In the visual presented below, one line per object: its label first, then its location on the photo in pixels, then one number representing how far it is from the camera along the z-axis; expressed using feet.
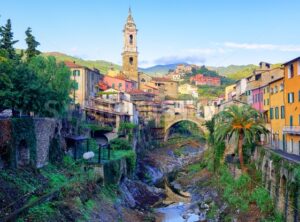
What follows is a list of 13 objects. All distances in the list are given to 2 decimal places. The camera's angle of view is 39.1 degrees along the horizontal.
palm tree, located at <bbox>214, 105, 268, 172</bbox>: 145.38
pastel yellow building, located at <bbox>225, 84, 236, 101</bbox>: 303.07
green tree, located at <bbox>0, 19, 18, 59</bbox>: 168.04
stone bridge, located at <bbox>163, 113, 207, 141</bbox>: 337.25
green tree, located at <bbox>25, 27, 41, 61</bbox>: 188.14
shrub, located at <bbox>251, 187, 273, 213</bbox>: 112.71
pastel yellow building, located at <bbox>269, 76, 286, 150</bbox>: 166.41
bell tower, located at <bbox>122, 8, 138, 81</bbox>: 404.36
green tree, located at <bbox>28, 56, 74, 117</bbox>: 140.15
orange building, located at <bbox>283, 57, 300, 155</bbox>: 147.84
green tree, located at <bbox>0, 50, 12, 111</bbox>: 93.45
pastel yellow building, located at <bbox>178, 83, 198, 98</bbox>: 590.96
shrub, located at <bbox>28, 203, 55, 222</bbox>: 76.79
